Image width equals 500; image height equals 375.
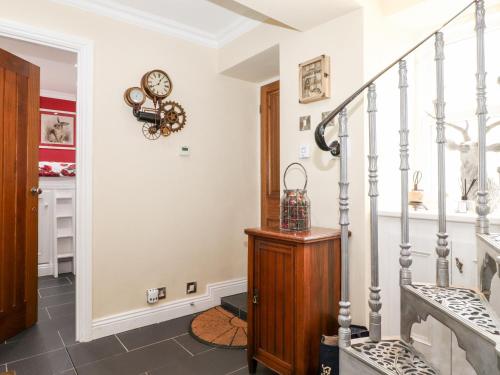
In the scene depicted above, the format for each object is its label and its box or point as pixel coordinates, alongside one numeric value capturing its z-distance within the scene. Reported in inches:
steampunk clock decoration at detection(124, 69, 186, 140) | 106.5
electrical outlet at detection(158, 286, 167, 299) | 113.1
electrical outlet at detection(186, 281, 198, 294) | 120.5
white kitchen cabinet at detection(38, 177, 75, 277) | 167.6
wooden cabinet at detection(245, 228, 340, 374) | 71.0
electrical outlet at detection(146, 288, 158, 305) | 110.1
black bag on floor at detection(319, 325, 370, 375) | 67.6
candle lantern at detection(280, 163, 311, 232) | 81.5
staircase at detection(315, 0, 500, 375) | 49.9
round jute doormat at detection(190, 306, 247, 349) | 97.0
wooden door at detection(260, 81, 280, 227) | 131.4
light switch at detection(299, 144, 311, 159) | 95.0
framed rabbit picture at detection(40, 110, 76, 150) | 181.9
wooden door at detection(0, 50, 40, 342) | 96.7
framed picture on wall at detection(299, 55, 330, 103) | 89.1
